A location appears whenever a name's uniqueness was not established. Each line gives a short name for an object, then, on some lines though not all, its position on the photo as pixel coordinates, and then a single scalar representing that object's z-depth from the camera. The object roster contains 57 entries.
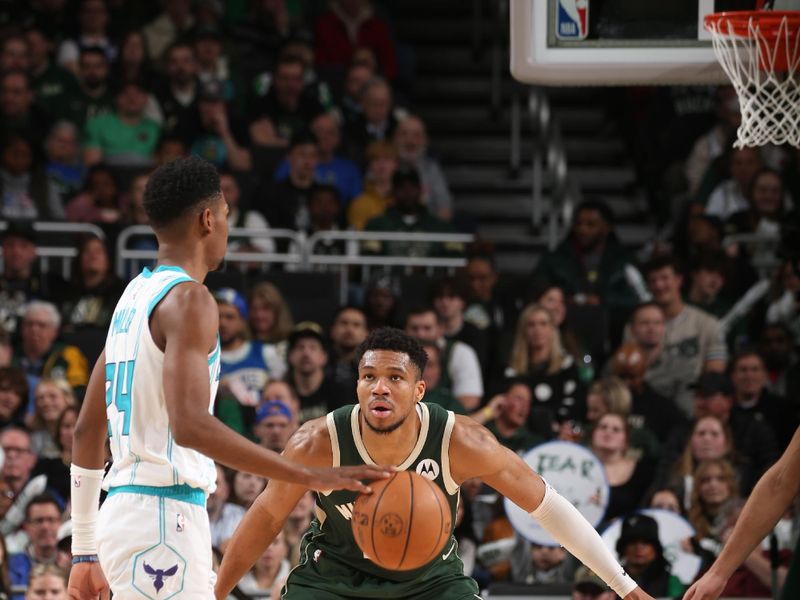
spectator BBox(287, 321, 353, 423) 18.44
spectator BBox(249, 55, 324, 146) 22.94
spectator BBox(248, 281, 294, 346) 19.35
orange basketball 9.87
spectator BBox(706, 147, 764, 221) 21.93
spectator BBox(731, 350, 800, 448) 18.73
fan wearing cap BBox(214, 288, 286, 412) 18.63
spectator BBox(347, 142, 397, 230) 21.90
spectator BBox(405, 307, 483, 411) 18.76
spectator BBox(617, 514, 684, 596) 15.99
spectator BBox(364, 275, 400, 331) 19.53
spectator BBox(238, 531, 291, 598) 15.84
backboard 12.78
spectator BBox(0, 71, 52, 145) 21.93
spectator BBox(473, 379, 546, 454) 18.10
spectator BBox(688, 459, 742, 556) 16.86
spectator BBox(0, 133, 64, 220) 21.40
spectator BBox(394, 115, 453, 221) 22.80
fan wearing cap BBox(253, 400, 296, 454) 17.38
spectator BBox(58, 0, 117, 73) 23.54
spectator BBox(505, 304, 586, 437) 18.64
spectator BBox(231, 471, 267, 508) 16.99
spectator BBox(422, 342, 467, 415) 17.75
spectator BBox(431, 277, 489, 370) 19.75
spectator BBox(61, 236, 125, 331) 19.39
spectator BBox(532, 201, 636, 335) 20.78
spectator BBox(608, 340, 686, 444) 18.56
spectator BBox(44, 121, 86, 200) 21.84
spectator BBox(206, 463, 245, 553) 16.64
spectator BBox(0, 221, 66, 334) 19.44
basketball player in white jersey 8.19
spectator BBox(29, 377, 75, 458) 17.55
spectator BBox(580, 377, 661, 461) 17.98
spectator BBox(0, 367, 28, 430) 17.82
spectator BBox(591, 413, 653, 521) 17.56
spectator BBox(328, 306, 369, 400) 18.99
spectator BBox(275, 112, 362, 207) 22.29
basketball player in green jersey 10.72
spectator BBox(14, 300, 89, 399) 18.58
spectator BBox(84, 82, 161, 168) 22.27
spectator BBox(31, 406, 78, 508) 17.06
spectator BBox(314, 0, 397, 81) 25.14
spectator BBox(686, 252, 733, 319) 20.32
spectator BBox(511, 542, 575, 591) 16.69
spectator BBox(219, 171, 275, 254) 20.96
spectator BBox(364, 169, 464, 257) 21.33
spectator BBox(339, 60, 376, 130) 23.54
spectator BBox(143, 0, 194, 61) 24.15
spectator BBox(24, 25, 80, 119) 22.75
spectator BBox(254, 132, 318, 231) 21.40
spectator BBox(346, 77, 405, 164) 23.10
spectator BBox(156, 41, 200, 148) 22.54
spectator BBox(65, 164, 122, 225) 21.12
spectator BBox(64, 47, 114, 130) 22.58
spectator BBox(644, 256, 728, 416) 19.49
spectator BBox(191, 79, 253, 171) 22.20
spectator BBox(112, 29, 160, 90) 22.80
